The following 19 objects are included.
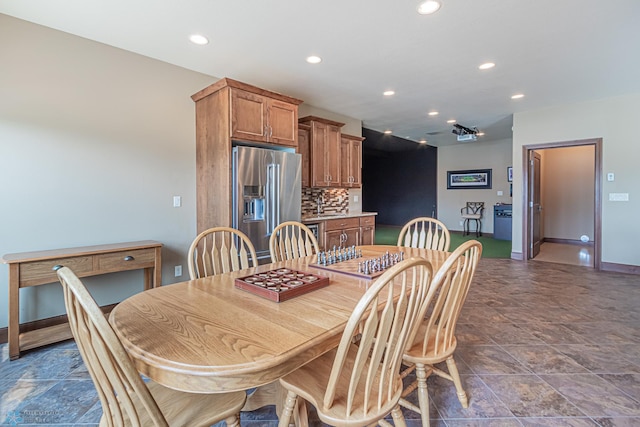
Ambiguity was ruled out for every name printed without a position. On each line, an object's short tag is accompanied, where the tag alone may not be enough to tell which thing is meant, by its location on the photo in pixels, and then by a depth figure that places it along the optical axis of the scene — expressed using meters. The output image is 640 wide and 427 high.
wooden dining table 0.90
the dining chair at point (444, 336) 1.50
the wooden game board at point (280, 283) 1.39
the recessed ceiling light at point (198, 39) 2.79
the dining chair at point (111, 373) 0.82
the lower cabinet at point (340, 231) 4.43
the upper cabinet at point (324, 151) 4.60
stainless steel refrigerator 3.27
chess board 1.72
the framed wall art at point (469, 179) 8.66
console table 2.28
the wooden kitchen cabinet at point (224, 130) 3.23
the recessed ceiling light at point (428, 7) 2.32
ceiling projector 6.54
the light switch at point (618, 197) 4.63
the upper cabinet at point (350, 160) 5.21
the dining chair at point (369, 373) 1.02
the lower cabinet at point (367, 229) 5.08
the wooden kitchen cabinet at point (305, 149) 4.48
